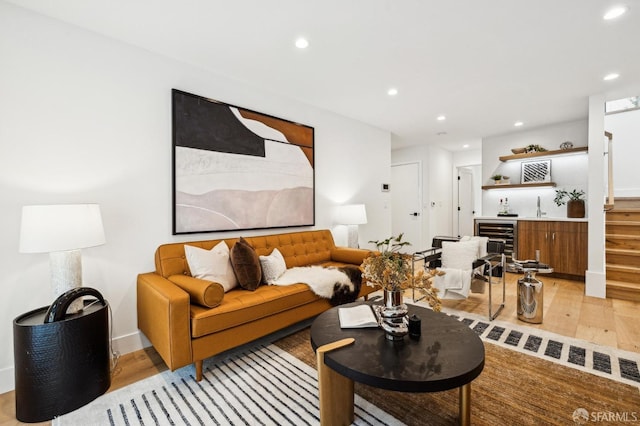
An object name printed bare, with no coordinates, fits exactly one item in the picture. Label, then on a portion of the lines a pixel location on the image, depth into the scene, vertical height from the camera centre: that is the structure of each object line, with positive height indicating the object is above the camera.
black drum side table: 1.61 -0.86
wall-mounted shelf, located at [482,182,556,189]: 4.94 +0.48
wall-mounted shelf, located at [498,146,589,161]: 4.54 +0.98
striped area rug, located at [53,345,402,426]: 1.58 -1.13
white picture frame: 5.04 +0.72
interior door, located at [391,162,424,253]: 6.37 +0.20
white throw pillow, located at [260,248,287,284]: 2.70 -0.54
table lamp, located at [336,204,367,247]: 3.94 -0.04
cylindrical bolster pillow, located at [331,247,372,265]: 3.42 -0.52
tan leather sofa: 1.84 -0.73
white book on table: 1.74 -0.67
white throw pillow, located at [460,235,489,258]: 3.39 -0.38
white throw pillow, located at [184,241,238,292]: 2.38 -0.45
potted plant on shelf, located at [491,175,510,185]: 5.45 +0.62
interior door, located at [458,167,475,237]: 7.38 +0.17
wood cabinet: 4.27 -0.50
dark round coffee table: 1.25 -0.71
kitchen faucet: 5.13 -0.01
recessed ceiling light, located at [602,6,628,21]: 2.00 +1.41
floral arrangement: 1.62 -0.37
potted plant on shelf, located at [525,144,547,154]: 4.98 +1.10
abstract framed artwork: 2.67 +0.46
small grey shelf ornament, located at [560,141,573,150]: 4.70 +1.08
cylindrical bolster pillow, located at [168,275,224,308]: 1.97 -0.56
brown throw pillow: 2.48 -0.47
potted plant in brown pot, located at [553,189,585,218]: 4.50 +0.18
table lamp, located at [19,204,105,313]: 1.66 -0.14
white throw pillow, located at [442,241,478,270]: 3.29 -0.49
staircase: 3.54 -0.55
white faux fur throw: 2.62 -0.62
